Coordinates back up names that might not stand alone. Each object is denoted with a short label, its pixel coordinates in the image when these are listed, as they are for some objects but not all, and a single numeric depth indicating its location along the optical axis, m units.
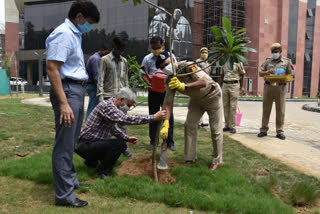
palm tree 3.15
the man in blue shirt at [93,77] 4.98
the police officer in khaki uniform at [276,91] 6.24
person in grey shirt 4.48
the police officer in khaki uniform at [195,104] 3.49
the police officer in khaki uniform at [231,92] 6.88
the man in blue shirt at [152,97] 5.04
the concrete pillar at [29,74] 42.94
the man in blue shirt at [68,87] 2.53
